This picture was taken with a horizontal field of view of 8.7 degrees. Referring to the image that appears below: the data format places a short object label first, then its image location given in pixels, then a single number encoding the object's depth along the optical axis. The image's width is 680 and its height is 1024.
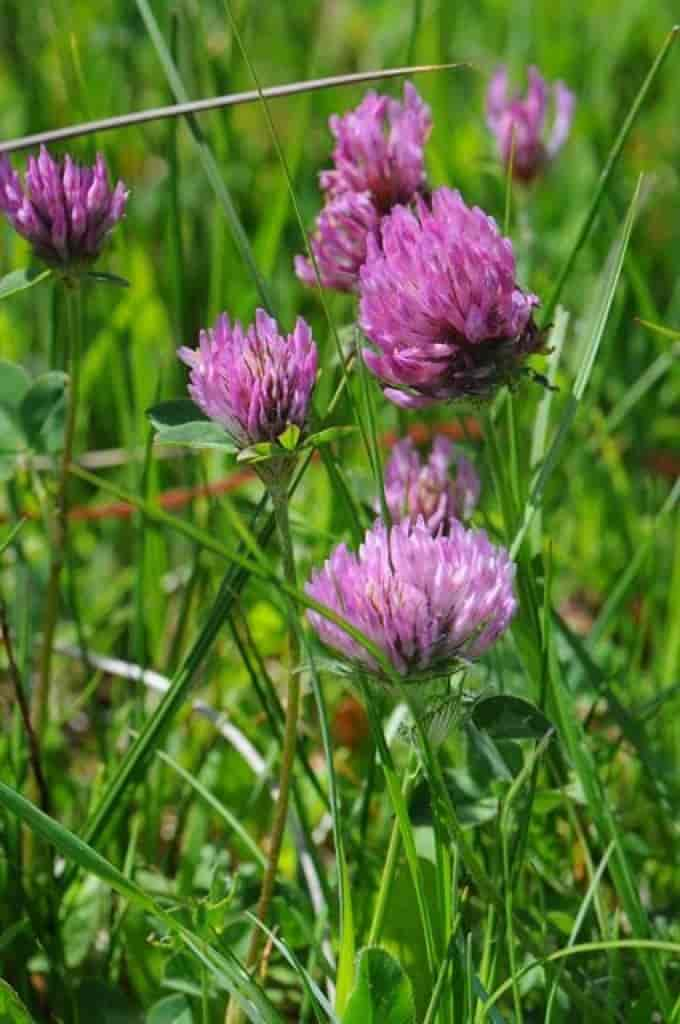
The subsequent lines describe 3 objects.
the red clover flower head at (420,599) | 0.58
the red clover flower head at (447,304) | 0.60
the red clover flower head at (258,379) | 0.60
